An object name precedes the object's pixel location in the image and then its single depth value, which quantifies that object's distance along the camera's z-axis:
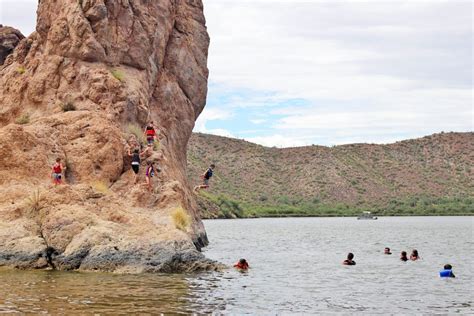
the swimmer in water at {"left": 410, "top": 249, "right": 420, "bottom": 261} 36.09
